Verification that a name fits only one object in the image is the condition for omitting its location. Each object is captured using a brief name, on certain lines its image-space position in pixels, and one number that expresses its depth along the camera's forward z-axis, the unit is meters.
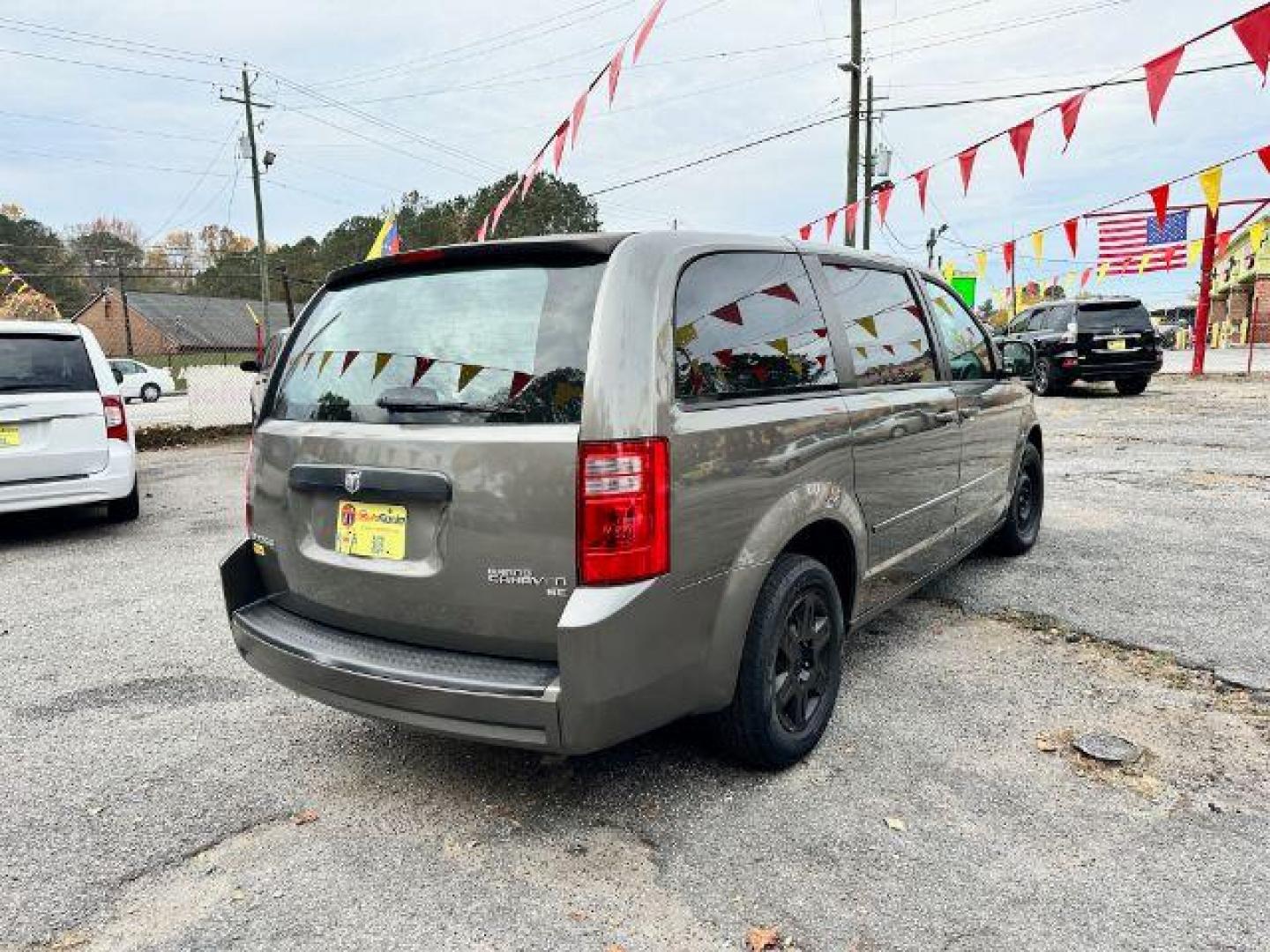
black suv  15.55
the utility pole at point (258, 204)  30.98
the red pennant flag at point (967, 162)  11.13
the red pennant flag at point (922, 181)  12.93
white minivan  6.14
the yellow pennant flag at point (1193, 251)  24.02
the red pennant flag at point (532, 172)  11.35
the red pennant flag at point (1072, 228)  16.22
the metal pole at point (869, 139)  30.38
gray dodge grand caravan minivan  2.34
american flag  20.38
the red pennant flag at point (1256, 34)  6.37
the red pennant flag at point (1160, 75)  7.23
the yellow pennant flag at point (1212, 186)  12.76
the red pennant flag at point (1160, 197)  12.26
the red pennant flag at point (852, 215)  17.77
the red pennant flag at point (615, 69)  9.20
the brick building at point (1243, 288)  38.19
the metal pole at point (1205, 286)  19.11
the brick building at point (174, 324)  56.72
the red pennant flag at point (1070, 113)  9.13
